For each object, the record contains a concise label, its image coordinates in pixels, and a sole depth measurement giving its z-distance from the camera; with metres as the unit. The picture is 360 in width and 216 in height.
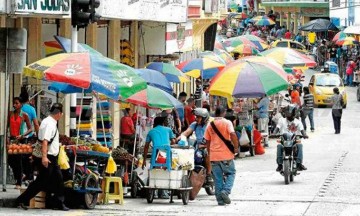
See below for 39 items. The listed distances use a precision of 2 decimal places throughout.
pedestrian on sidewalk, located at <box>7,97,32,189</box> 22.48
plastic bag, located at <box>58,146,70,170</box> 19.97
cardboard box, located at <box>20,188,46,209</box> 20.30
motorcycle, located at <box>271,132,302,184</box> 25.59
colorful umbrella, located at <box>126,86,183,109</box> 23.08
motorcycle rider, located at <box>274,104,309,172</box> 26.02
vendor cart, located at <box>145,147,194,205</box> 21.41
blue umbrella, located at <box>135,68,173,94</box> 28.02
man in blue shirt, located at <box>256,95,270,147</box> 36.22
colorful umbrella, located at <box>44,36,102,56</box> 24.07
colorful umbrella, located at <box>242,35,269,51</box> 59.72
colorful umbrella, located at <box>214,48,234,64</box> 46.34
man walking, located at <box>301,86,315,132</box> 42.38
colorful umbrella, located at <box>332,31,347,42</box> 71.44
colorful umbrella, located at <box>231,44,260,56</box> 56.41
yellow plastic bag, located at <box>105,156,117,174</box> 21.14
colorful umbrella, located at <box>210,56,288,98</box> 29.86
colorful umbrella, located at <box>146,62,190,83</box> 33.16
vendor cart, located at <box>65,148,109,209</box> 20.28
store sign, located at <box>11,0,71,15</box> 21.41
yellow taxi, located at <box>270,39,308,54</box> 72.62
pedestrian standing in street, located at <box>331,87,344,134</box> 41.16
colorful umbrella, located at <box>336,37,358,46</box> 70.19
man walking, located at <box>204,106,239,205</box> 21.17
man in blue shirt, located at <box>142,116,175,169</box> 21.65
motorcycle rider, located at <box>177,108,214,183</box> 22.58
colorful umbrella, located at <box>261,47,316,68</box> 40.84
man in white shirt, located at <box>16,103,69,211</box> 19.69
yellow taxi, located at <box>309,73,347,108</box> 54.12
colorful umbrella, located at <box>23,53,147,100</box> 20.08
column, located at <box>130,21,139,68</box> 35.41
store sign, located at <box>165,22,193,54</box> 38.44
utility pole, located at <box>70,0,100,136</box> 22.50
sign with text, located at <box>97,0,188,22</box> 28.91
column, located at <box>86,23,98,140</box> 29.48
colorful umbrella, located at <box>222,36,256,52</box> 57.69
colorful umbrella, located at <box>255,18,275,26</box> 101.75
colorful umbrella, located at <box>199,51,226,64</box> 40.56
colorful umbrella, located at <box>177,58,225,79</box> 38.12
